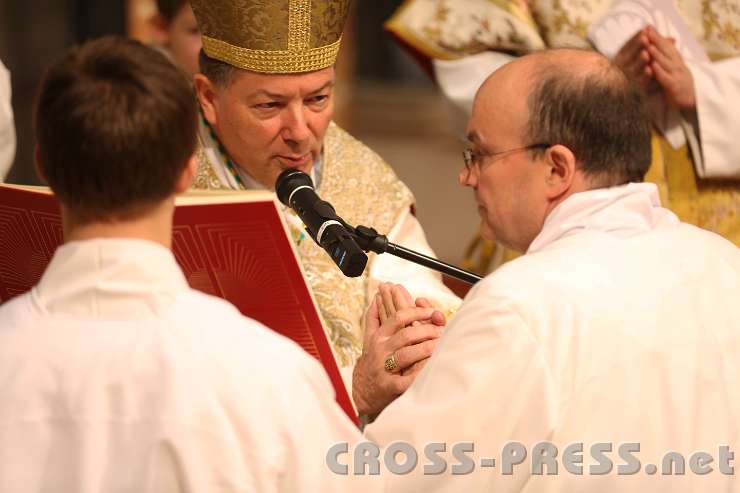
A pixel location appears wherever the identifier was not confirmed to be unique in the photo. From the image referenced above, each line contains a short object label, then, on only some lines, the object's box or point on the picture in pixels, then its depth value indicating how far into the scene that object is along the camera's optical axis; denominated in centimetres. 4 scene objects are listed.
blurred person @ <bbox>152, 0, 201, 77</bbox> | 1020
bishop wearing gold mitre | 717
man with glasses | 507
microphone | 541
